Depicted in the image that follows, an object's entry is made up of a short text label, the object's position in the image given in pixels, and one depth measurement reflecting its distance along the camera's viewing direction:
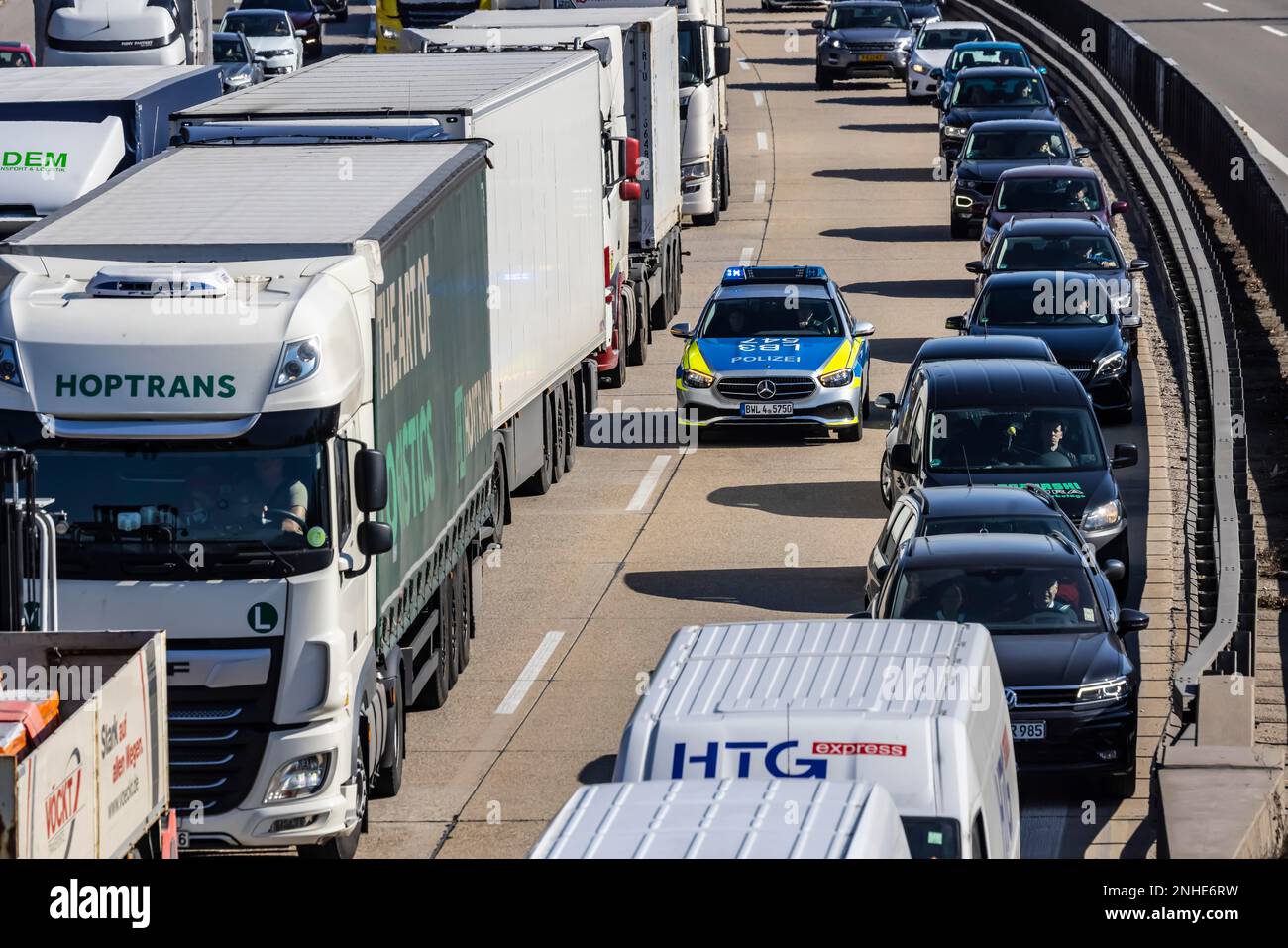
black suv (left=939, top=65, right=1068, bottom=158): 41.75
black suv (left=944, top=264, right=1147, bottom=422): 24.45
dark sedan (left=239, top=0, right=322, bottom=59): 56.59
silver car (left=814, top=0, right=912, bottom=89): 54.34
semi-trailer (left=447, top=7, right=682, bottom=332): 28.27
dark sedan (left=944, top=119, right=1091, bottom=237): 36.12
